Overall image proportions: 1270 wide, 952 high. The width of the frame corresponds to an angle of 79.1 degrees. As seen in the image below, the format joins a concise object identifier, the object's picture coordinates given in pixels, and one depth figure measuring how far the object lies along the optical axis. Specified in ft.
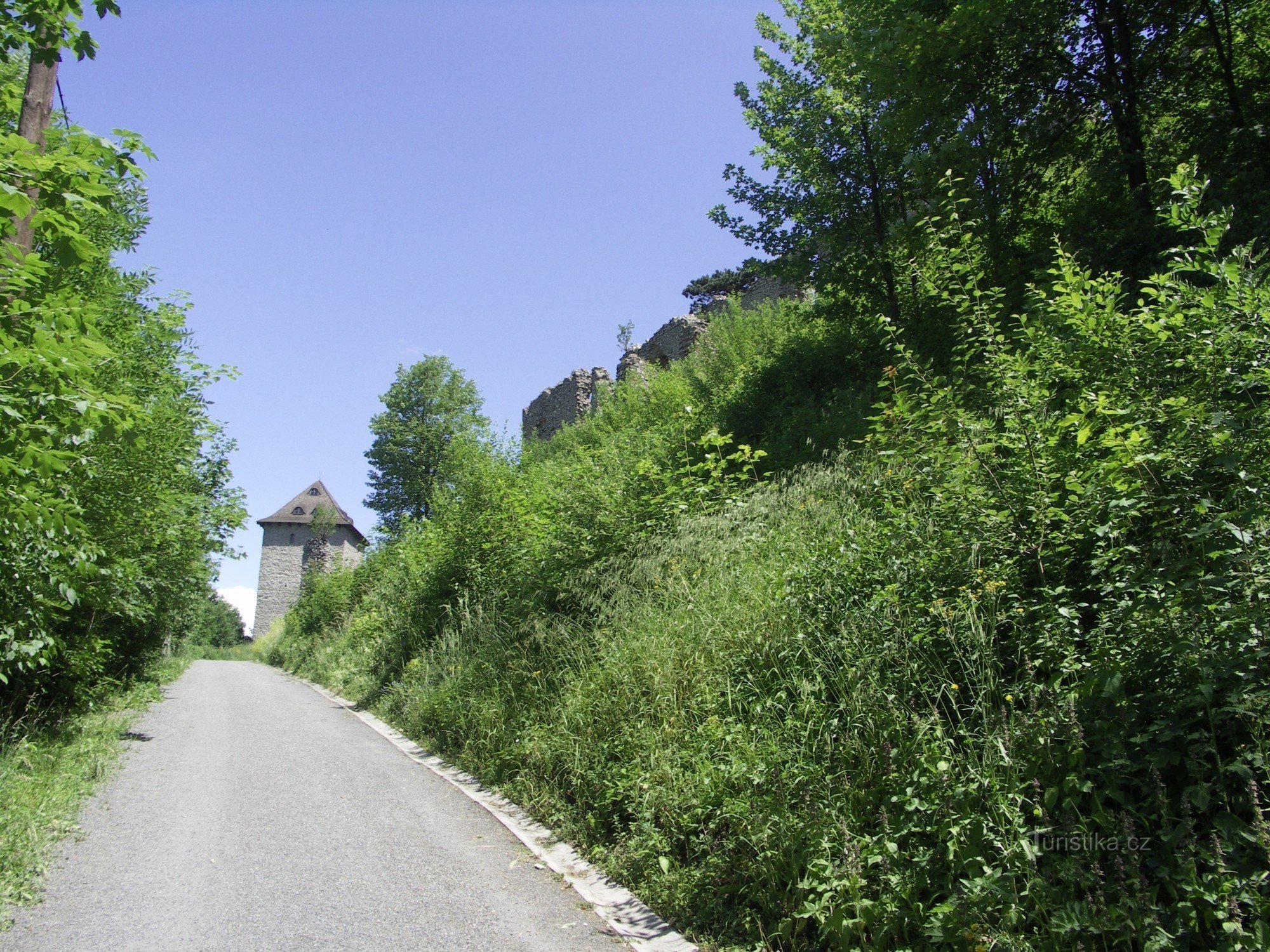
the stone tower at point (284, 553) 178.70
